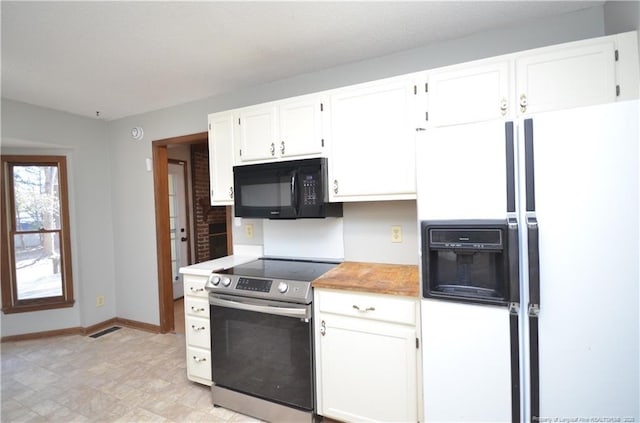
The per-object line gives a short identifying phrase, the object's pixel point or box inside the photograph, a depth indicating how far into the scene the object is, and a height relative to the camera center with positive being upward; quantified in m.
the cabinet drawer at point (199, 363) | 2.25 -1.18
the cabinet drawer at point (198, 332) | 2.23 -0.94
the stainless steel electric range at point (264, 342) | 1.82 -0.87
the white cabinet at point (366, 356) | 1.61 -0.87
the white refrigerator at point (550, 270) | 1.18 -0.30
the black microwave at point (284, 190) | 2.06 +0.12
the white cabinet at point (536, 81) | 1.45 +0.63
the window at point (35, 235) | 3.24 -0.23
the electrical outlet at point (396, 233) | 2.21 -0.23
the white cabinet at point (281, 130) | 2.12 +0.58
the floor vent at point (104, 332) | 3.41 -1.40
